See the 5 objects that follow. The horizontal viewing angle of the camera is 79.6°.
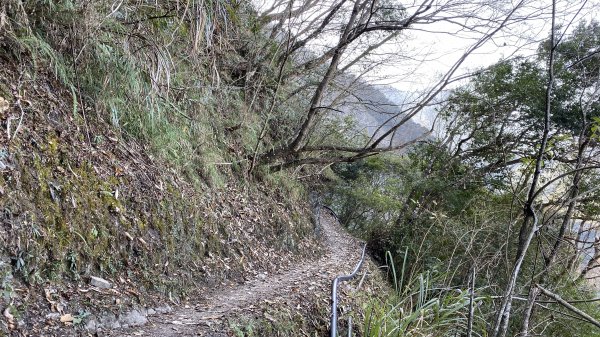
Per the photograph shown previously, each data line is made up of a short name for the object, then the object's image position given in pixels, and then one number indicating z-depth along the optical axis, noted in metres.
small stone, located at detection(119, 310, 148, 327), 2.54
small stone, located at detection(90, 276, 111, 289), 2.56
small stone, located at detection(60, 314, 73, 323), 2.18
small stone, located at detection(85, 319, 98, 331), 2.27
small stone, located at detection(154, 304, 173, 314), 2.91
